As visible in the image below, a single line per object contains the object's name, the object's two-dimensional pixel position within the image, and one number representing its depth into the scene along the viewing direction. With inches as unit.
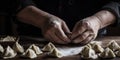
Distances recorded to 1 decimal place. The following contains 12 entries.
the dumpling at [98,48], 49.0
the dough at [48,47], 49.9
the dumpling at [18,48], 49.0
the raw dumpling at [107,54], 46.5
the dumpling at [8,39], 55.5
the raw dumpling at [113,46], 50.2
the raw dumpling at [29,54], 46.6
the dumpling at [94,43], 51.8
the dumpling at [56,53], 46.6
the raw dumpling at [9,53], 47.2
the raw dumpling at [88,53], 46.1
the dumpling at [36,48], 48.8
